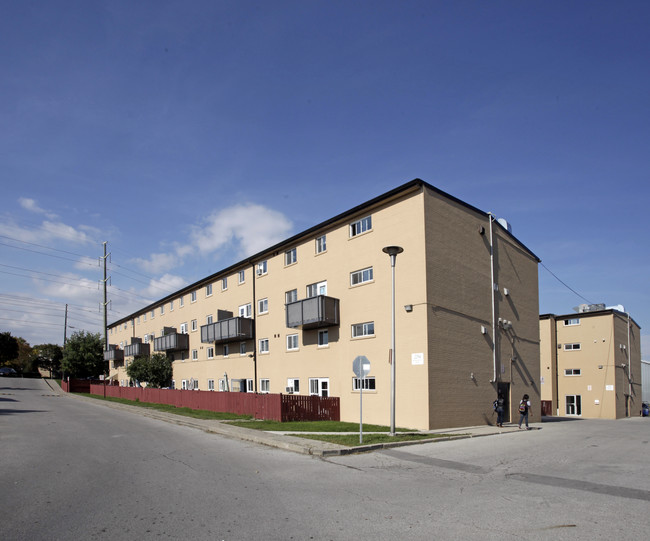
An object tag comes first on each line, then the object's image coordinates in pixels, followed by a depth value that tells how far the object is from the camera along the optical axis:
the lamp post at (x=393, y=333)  16.09
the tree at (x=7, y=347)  91.56
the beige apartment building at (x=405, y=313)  21.14
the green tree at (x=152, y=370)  43.22
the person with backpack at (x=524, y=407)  21.05
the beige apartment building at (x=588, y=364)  43.53
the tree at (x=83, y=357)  57.88
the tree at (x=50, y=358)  97.83
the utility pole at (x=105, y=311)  51.38
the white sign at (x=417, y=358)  20.52
